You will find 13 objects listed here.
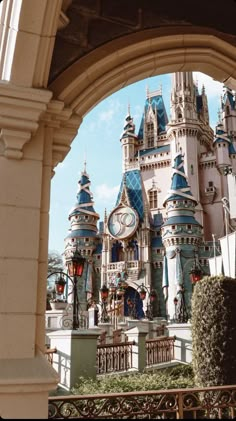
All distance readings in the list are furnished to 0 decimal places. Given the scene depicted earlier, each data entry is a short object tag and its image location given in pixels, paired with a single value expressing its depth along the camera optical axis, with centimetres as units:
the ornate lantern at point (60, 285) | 1279
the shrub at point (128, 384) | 659
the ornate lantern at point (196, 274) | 1416
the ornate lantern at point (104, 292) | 2005
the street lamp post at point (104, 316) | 2542
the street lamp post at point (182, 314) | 1649
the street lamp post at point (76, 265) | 894
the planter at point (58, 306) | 1573
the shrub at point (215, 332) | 696
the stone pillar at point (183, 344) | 1169
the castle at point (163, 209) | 3241
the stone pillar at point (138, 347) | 1019
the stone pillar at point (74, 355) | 698
